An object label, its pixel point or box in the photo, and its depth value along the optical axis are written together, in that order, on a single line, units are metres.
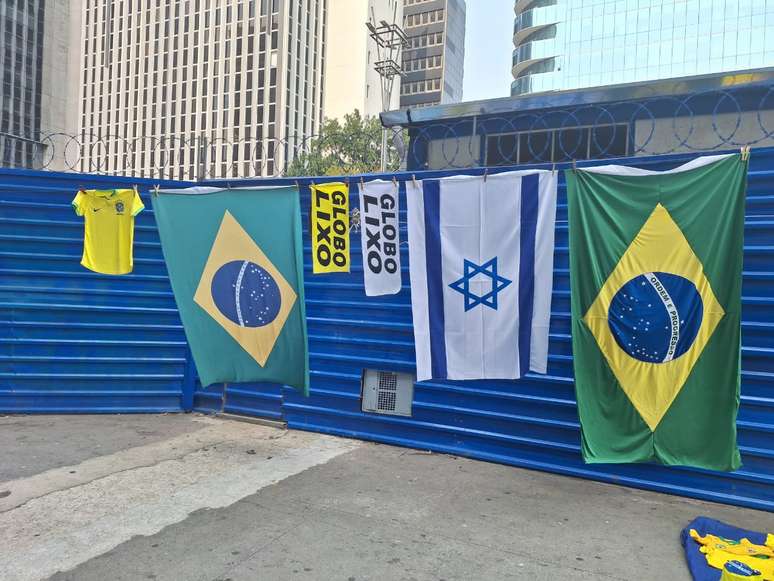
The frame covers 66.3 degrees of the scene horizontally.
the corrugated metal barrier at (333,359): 5.14
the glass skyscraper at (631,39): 62.91
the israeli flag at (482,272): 5.39
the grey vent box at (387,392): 6.58
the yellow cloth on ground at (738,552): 3.81
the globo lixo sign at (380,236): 6.07
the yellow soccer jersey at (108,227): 7.22
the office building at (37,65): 54.81
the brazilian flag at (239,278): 6.31
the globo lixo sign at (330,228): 6.32
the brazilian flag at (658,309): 4.73
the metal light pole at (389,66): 20.44
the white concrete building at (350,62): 82.75
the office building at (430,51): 103.50
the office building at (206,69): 76.56
